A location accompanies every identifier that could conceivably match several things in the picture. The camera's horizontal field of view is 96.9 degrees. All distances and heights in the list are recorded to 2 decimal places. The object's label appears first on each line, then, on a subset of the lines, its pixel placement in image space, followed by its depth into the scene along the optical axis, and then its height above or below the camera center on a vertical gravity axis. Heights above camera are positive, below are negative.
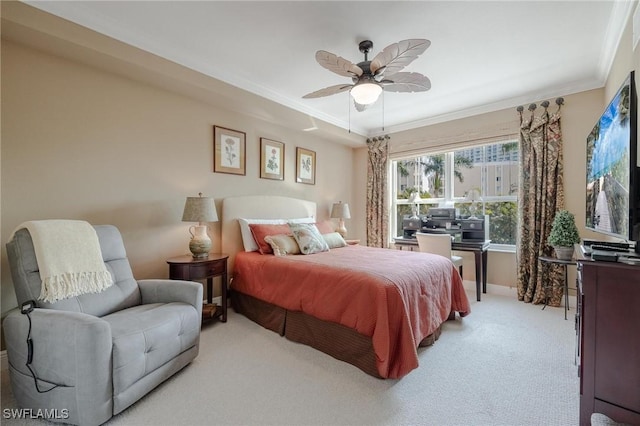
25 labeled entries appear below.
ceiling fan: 1.96 +1.12
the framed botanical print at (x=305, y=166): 4.34 +0.74
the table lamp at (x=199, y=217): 2.74 -0.05
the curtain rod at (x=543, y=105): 3.33 +1.36
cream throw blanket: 1.73 -0.31
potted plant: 2.83 -0.20
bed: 1.90 -0.70
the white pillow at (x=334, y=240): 3.50 -0.34
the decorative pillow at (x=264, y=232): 3.15 -0.22
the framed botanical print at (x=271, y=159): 3.84 +0.75
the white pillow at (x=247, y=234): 3.30 -0.25
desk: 3.56 -0.48
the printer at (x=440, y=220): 3.98 -0.07
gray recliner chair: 1.45 -0.76
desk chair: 3.42 -0.38
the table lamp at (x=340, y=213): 4.61 +0.01
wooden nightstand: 2.56 -0.53
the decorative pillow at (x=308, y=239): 3.08 -0.29
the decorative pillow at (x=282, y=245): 3.02 -0.34
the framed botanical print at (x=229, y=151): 3.35 +0.75
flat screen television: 1.43 +0.27
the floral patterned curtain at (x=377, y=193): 4.94 +0.38
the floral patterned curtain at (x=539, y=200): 3.36 +0.19
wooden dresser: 1.30 -0.60
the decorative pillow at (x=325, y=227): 3.87 -0.19
